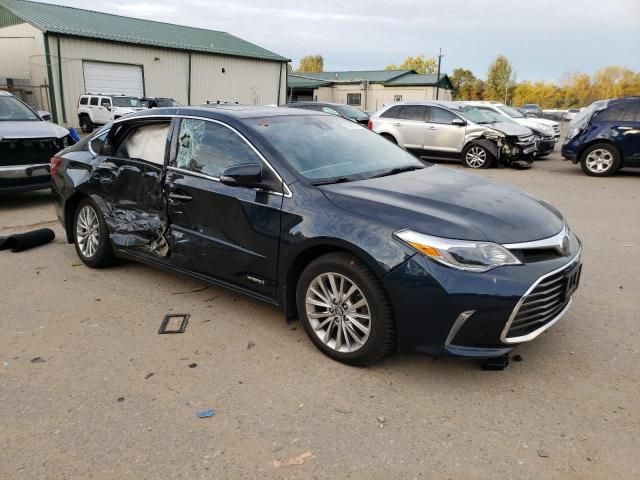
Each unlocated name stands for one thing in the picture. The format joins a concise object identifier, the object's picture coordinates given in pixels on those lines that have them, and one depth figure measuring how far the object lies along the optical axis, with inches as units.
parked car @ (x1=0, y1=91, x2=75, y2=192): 312.2
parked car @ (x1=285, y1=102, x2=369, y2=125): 717.3
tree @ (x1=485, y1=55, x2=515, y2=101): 3172.5
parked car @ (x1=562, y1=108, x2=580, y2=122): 2007.9
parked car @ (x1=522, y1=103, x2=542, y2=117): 1613.6
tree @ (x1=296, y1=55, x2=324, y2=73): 4362.7
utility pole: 1998.0
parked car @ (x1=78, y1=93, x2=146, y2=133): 948.5
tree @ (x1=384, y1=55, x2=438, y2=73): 3924.7
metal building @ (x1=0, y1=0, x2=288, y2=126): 1035.9
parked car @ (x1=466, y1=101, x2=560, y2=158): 598.5
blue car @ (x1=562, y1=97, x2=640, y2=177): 456.4
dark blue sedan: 119.8
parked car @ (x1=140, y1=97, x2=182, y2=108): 962.1
